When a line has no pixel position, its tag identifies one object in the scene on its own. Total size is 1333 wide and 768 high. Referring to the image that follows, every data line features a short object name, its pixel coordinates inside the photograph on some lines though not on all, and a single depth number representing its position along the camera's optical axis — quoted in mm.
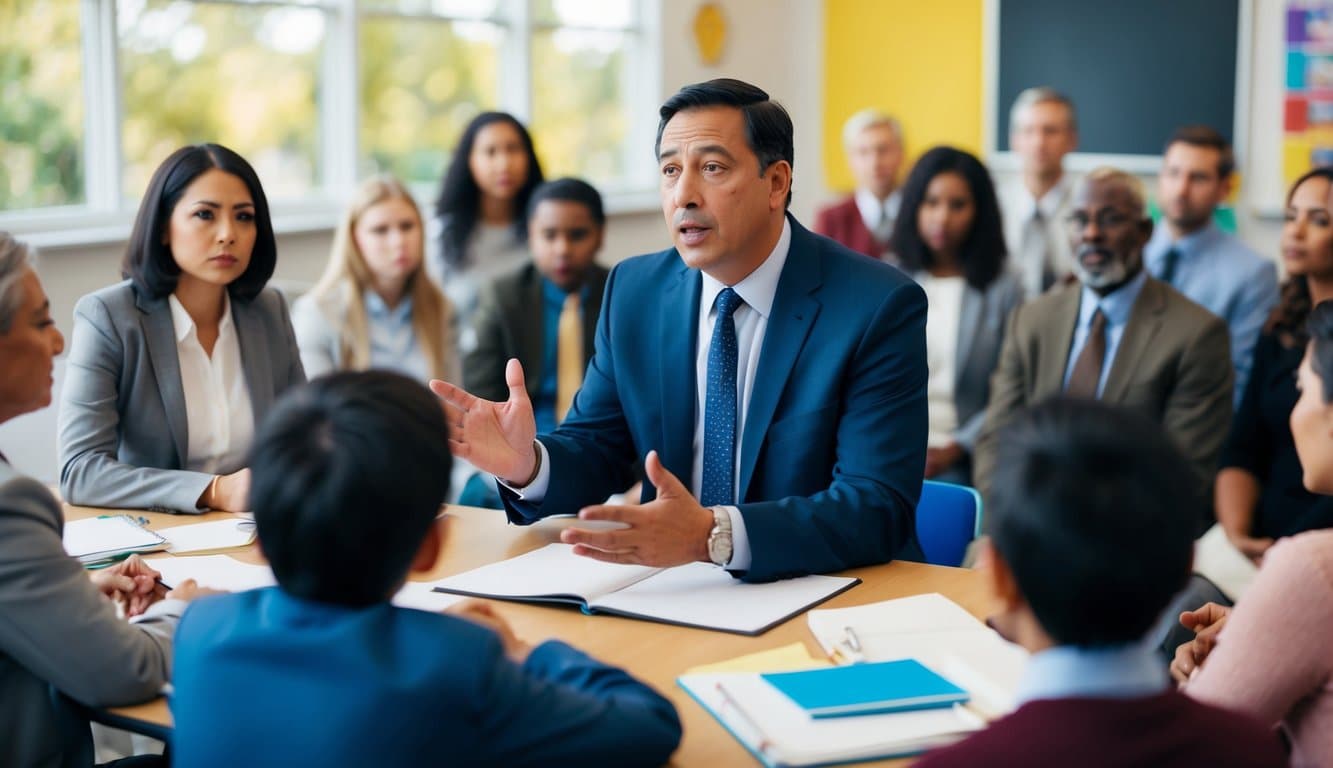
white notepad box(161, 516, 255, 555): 2295
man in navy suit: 2260
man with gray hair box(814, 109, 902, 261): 5742
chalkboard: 6465
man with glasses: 3529
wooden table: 1548
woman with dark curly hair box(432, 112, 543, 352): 5254
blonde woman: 4387
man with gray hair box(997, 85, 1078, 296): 5328
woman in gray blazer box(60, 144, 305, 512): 2623
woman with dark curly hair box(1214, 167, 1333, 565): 3271
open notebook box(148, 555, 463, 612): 1975
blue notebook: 1520
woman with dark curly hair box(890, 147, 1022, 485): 4320
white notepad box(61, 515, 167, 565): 2215
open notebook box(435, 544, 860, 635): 1900
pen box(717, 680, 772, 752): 1449
